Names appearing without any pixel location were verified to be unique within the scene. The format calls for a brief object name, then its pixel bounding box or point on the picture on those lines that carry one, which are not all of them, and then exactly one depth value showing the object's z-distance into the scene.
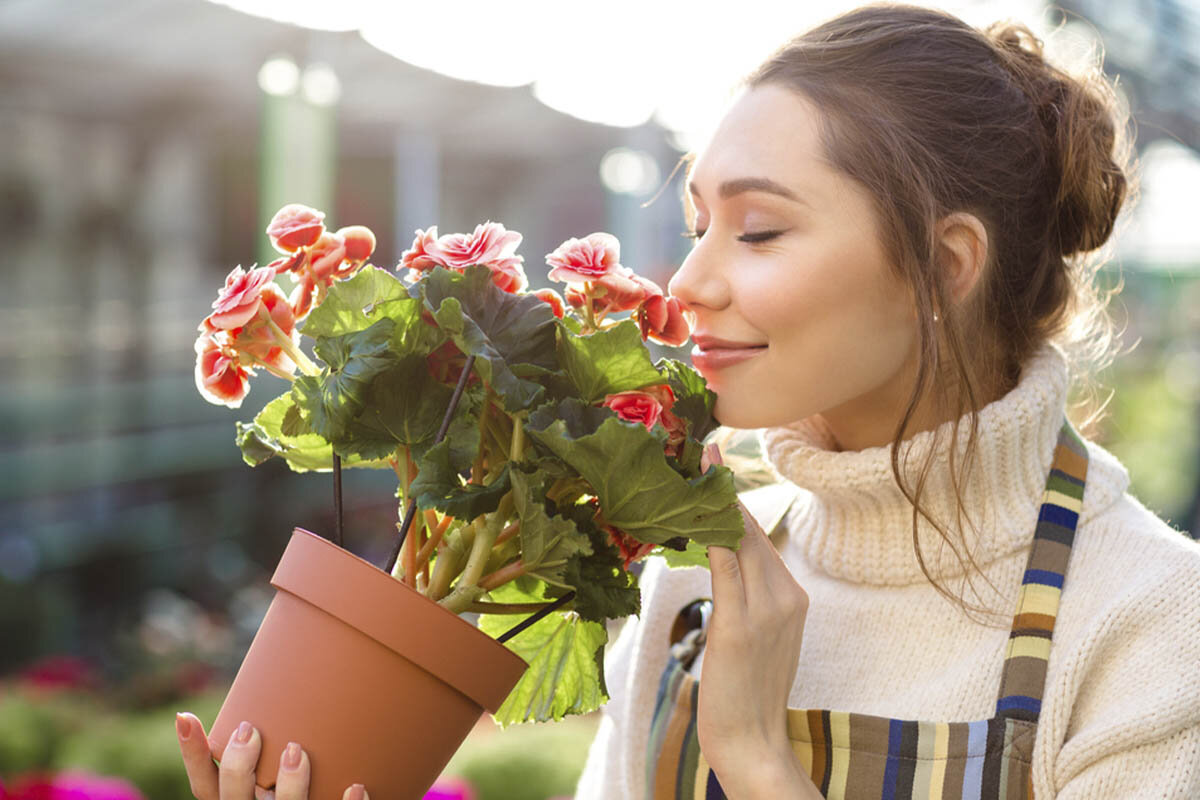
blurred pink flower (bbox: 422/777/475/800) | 2.22
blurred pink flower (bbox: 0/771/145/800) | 2.05
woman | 1.28
